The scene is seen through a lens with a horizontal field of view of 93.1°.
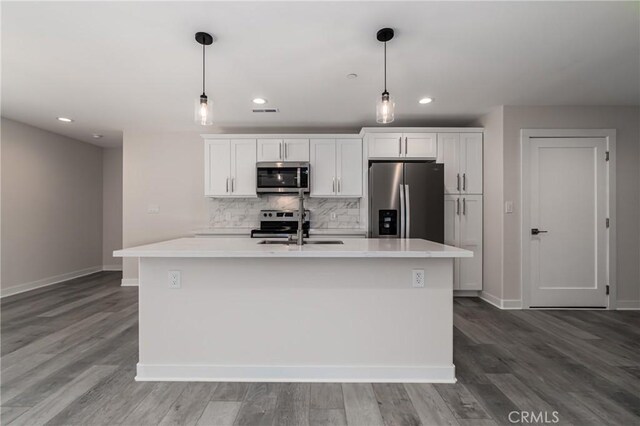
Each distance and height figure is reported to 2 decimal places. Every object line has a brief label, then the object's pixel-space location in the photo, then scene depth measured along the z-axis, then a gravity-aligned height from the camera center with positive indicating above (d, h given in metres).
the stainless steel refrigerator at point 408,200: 3.65 +0.17
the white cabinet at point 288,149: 4.22 +0.91
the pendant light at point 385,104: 2.06 +0.76
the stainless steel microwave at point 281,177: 4.14 +0.51
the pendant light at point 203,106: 2.14 +0.77
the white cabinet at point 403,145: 3.97 +0.91
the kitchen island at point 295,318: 2.00 -0.69
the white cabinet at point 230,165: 4.25 +0.69
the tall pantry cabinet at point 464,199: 3.90 +0.20
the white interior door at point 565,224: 3.52 -0.11
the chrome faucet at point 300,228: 2.19 -0.10
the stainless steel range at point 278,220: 4.45 -0.09
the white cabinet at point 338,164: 4.23 +0.70
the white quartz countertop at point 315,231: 3.99 -0.24
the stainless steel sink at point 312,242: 2.38 -0.22
